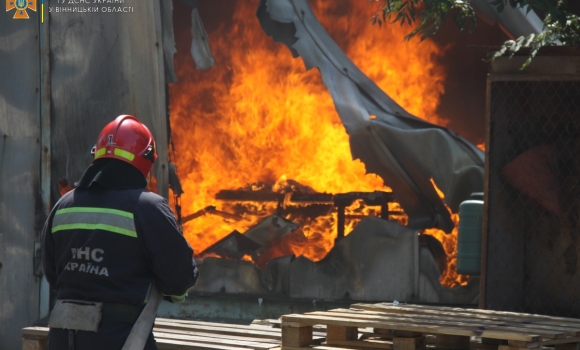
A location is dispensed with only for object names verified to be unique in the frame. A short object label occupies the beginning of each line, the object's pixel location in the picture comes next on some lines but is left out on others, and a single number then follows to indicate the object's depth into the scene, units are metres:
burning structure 16.17
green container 15.05
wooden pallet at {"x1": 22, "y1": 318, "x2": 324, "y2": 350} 11.17
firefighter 8.73
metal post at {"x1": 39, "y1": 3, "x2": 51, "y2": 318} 18.17
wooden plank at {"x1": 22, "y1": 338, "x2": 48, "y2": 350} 11.86
